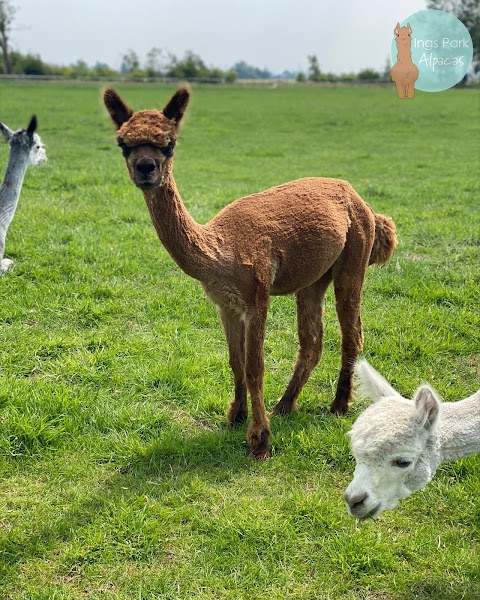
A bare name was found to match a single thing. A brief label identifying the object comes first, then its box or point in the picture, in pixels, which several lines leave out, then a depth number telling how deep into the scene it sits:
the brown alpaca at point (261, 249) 2.96
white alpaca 2.37
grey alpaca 6.29
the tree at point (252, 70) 157.29
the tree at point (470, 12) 54.74
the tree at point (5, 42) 54.09
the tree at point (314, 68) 67.81
